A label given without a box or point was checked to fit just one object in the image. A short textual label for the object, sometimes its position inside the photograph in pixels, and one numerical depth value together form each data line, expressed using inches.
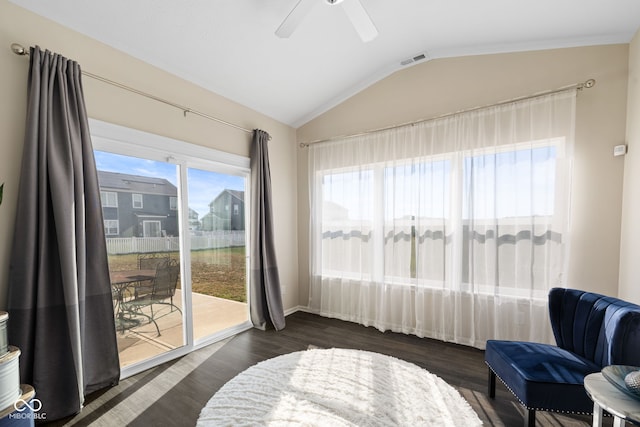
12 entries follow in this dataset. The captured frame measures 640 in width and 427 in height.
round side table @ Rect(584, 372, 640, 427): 42.2
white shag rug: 68.0
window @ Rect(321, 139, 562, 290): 97.1
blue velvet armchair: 56.7
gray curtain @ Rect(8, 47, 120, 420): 67.8
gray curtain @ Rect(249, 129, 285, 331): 129.0
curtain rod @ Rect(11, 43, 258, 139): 67.8
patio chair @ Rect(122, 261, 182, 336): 95.2
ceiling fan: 65.9
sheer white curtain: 95.4
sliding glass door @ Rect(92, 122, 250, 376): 89.8
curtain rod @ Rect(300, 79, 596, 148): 88.1
